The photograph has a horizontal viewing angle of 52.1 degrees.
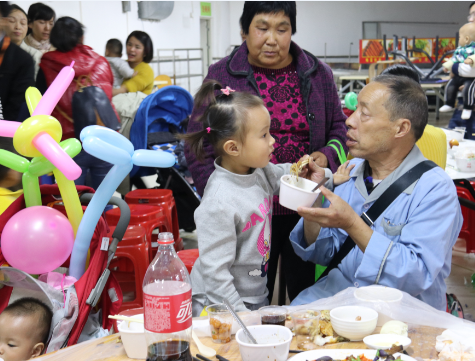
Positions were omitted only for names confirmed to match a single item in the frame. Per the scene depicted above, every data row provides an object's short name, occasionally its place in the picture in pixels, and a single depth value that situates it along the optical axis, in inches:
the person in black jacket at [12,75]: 113.6
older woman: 83.9
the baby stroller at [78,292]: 64.7
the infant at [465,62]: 197.3
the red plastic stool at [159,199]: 143.5
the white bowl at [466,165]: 123.7
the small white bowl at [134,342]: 47.7
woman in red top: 130.6
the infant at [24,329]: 61.8
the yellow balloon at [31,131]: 64.7
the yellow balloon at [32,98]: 75.7
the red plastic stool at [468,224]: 149.7
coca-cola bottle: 42.8
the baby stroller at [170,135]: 167.0
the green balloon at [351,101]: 173.5
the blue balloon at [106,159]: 65.0
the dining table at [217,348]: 48.5
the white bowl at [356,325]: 50.0
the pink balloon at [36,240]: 69.2
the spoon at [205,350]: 48.4
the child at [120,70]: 205.3
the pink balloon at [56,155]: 62.4
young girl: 66.0
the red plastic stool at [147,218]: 124.5
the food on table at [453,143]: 141.0
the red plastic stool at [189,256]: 96.2
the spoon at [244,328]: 47.1
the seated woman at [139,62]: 205.0
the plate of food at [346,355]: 44.2
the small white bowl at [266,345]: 44.3
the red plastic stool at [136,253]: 110.3
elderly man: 63.7
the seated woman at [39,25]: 175.0
